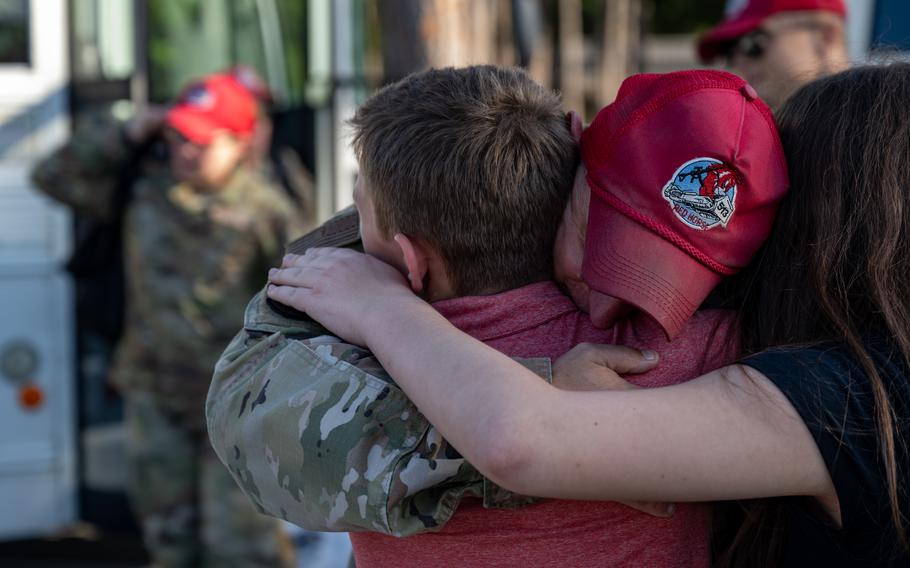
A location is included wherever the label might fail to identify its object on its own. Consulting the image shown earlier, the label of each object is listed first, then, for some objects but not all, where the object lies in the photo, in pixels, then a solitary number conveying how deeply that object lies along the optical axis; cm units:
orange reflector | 409
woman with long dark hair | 119
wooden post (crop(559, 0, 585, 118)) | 821
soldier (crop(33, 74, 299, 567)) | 404
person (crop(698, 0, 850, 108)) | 318
